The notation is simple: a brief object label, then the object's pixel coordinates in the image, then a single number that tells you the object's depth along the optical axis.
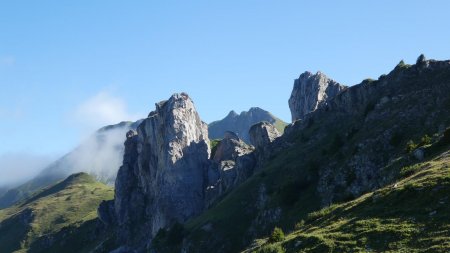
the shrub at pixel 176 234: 102.81
